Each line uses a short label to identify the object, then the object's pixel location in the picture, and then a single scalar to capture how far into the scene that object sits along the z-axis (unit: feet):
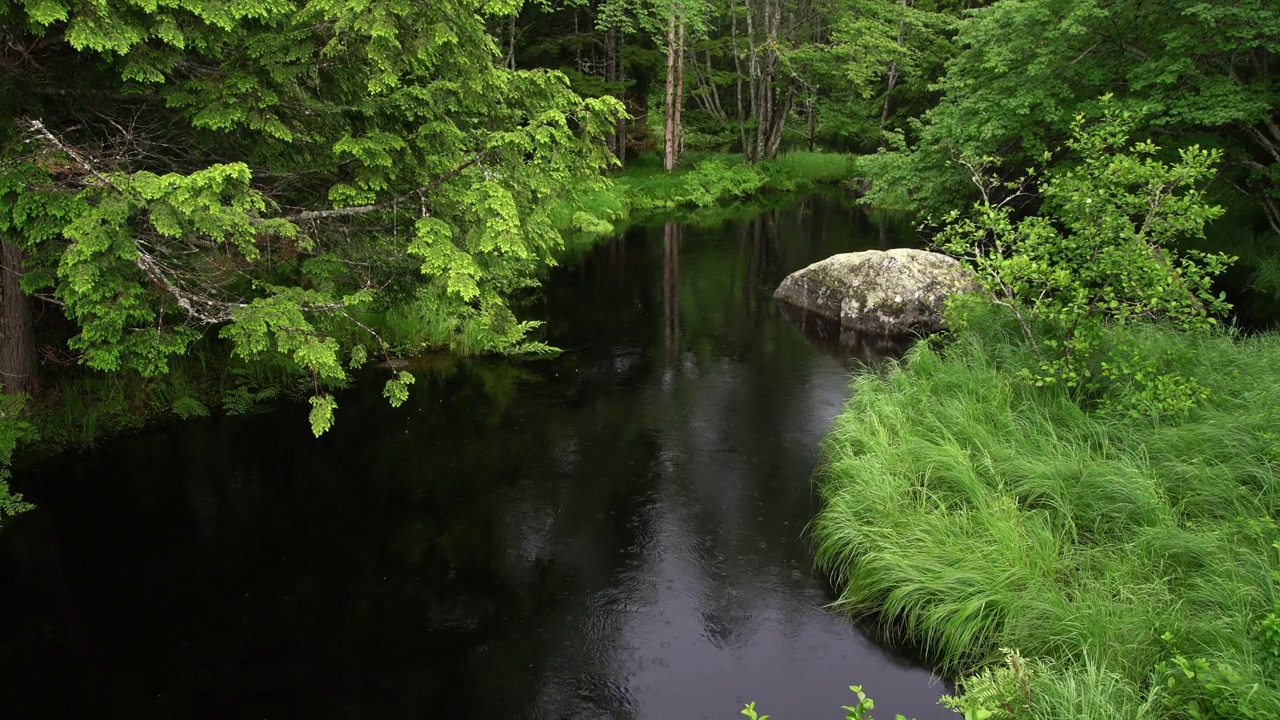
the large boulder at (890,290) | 44.45
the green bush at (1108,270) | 24.43
